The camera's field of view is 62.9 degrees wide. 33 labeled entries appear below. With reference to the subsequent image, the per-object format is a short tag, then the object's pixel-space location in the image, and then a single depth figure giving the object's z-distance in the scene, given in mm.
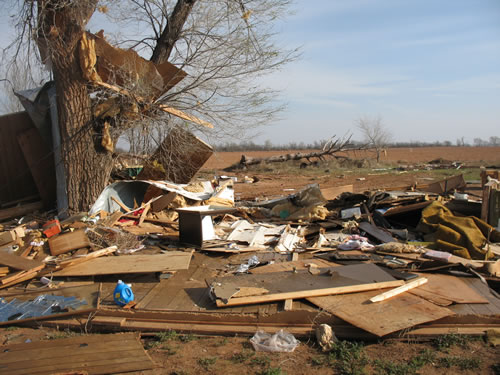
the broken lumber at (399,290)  4371
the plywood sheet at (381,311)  3879
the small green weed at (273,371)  3334
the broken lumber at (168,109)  8434
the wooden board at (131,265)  5473
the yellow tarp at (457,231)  6211
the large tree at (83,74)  8008
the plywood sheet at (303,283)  4453
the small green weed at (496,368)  3324
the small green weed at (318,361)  3527
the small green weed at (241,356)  3593
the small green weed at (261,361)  3518
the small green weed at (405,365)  3352
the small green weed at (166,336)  4020
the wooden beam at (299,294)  4387
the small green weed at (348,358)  3394
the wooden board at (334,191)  10109
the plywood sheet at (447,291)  4461
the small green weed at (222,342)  3922
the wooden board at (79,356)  3506
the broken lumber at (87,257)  5724
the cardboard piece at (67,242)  6285
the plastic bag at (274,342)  3758
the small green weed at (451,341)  3734
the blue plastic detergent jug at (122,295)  4570
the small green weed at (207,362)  3515
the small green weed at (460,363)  3410
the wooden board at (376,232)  7100
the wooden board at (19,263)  5473
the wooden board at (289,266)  5522
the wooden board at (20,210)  8694
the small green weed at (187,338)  4008
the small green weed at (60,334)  4152
